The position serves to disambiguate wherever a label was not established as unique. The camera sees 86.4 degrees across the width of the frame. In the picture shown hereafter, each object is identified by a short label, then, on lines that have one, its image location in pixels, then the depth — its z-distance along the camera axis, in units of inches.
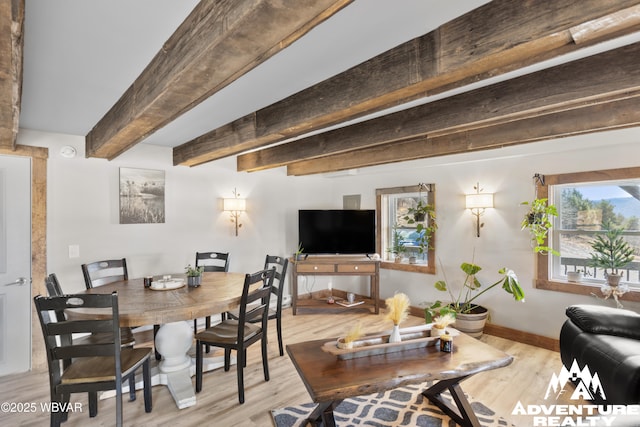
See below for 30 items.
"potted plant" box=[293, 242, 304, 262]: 194.7
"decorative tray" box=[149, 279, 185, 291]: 116.3
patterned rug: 92.9
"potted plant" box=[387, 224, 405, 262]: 200.1
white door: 121.6
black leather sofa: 82.7
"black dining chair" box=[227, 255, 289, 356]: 132.1
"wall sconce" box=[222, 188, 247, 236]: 177.6
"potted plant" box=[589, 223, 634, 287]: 125.7
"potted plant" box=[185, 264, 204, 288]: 119.7
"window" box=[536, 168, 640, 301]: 128.6
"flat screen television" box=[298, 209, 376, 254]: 199.0
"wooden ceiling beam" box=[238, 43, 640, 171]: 68.6
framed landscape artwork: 148.1
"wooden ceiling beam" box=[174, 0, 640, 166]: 46.1
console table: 190.2
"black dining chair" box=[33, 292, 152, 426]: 77.3
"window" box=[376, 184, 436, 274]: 183.9
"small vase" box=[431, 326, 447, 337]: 94.3
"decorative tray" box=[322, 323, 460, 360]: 85.2
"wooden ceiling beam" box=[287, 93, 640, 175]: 94.4
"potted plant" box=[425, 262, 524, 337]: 138.5
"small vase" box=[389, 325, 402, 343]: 91.3
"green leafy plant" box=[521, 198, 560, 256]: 140.3
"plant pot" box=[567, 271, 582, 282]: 137.7
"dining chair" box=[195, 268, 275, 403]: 102.5
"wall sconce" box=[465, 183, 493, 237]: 159.5
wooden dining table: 90.1
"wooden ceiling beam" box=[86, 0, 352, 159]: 41.4
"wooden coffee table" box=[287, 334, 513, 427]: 72.6
